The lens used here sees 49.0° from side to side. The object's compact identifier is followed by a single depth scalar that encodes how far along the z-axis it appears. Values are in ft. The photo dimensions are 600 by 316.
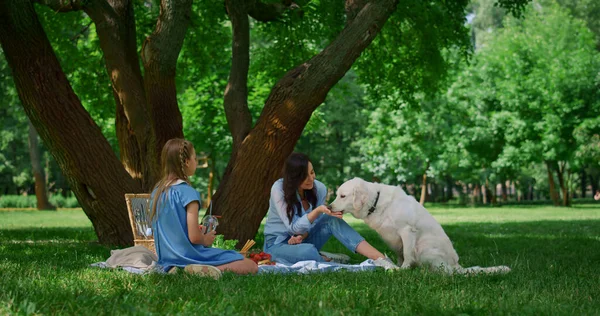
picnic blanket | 22.45
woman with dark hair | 25.04
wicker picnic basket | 29.96
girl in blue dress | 20.21
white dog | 22.70
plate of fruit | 24.52
